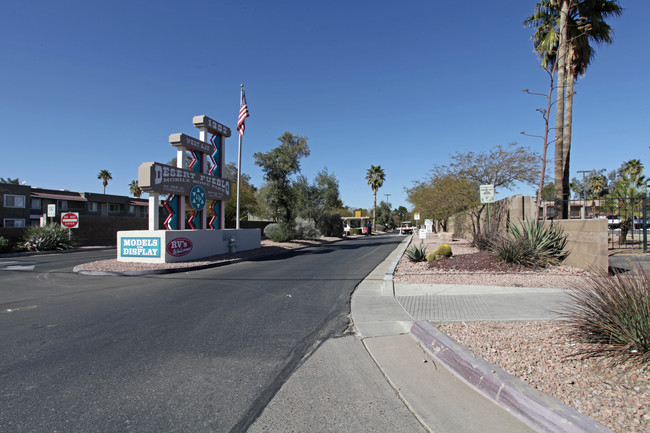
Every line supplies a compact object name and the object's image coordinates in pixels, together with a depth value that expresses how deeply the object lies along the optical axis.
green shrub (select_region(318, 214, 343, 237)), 40.69
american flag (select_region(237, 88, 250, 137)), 20.97
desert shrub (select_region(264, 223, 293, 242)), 27.61
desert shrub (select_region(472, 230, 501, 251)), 12.73
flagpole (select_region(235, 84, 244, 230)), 21.20
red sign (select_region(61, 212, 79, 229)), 23.83
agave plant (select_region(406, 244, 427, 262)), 14.33
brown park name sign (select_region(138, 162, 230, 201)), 14.47
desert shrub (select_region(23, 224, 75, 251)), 22.28
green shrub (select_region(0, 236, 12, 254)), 20.59
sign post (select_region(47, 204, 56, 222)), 25.10
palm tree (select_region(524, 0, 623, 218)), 15.02
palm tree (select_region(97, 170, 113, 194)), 72.94
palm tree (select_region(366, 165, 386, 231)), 66.88
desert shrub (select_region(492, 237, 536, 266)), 11.12
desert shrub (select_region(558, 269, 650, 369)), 3.61
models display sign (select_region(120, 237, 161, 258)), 14.54
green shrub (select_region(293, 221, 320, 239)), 31.25
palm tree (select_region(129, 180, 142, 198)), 75.17
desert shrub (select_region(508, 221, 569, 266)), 11.21
